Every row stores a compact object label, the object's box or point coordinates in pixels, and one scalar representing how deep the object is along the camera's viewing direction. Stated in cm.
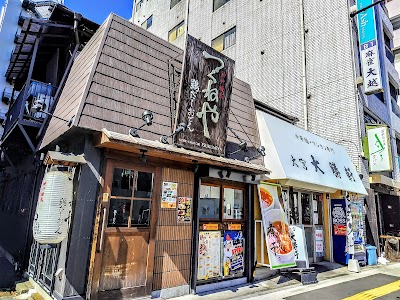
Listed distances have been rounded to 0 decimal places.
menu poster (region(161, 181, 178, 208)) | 587
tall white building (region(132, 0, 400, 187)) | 1164
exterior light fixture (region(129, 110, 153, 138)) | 516
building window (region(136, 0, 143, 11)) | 2817
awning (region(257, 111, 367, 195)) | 799
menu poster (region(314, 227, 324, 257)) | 1031
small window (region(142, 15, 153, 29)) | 2573
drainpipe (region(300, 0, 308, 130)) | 1277
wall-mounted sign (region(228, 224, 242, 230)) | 718
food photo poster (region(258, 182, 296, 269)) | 747
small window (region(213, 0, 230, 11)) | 1884
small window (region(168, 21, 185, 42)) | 2174
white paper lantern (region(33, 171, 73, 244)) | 445
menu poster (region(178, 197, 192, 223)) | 611
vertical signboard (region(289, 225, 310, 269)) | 820
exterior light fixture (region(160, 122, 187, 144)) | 571
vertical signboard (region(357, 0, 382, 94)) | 1079
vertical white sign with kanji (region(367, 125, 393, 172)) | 1082
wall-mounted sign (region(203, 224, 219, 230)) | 663
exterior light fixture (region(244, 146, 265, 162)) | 767
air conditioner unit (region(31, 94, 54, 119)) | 780
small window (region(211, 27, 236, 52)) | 1776
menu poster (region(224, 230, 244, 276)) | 698
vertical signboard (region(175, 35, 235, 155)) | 612
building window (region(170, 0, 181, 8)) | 2286
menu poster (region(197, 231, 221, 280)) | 646
